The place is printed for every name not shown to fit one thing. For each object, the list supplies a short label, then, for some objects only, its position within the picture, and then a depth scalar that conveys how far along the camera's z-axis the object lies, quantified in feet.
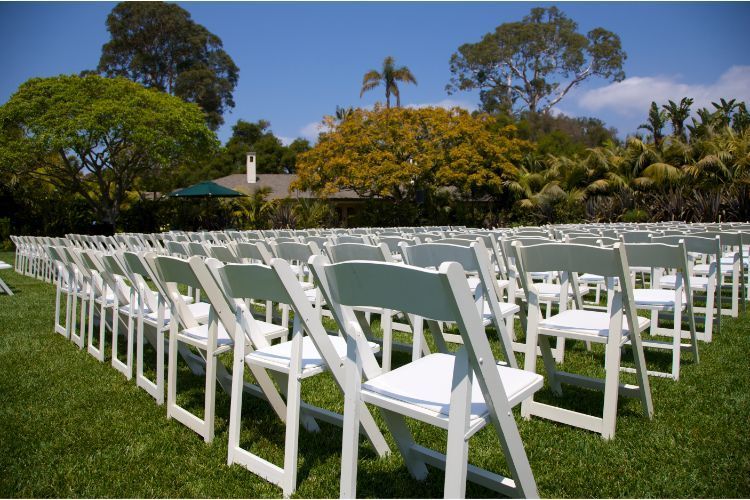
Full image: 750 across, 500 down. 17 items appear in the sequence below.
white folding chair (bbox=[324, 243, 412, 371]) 11.98
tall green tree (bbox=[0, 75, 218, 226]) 67.31
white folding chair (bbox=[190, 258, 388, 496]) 7.13
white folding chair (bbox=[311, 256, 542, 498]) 5.30
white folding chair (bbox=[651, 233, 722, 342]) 14.60
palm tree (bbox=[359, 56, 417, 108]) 128.26
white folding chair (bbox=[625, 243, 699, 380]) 11.46
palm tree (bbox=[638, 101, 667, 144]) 116.78
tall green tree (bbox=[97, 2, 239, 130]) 144.87
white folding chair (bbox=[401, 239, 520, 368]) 9.50
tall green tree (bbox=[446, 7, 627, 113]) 159.53
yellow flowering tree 82.12
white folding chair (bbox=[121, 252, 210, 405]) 10.84
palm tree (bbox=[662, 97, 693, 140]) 120.16
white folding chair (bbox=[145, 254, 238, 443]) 9.16
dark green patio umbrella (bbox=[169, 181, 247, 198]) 64.23
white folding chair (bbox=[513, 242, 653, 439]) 8.96
